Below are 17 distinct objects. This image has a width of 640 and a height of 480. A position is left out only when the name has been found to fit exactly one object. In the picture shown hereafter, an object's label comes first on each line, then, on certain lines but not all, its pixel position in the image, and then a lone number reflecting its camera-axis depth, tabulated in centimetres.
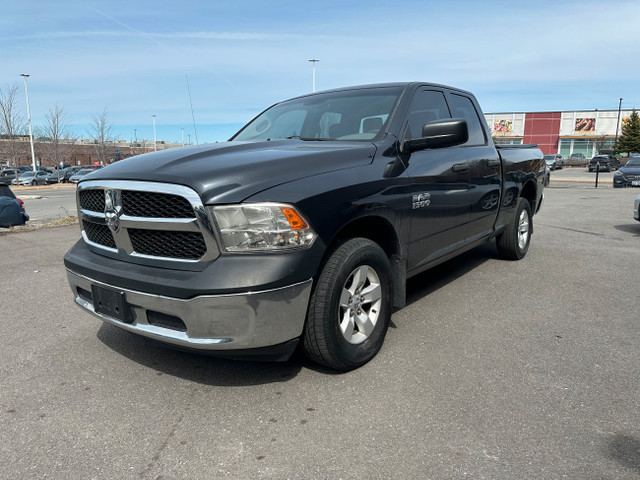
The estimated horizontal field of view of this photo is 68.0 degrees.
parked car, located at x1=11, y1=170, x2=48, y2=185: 3843
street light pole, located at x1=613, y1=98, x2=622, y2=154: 5731
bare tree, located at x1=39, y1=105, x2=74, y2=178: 4147
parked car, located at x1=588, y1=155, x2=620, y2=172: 4047
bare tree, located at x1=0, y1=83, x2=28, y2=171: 3212
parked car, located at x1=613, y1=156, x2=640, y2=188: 1991
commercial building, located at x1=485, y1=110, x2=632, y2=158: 6294
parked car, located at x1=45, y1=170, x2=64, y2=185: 3994
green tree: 5688
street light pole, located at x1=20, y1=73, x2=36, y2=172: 3894
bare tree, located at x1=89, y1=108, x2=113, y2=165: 4594
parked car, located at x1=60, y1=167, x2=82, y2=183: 4338
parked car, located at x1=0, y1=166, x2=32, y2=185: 4099
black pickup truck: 240
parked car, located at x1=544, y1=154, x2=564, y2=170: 4220
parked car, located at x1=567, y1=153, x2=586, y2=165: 5228
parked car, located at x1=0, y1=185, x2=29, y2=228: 902
